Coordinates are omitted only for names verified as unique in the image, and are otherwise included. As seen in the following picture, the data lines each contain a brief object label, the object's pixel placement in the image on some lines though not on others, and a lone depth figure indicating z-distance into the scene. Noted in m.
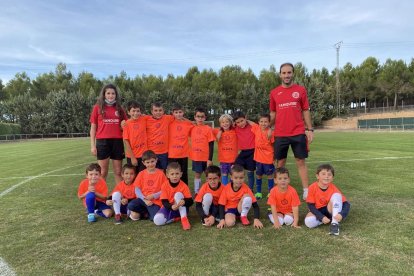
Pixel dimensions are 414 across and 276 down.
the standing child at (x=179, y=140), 6.05
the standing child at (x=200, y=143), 6.34
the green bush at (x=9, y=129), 41.00
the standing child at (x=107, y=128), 5.75
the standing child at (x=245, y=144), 6.48
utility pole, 58.72
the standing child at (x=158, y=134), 5.94
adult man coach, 5.32
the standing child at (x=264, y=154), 6.12
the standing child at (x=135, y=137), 5.76
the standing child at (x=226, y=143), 6.37
